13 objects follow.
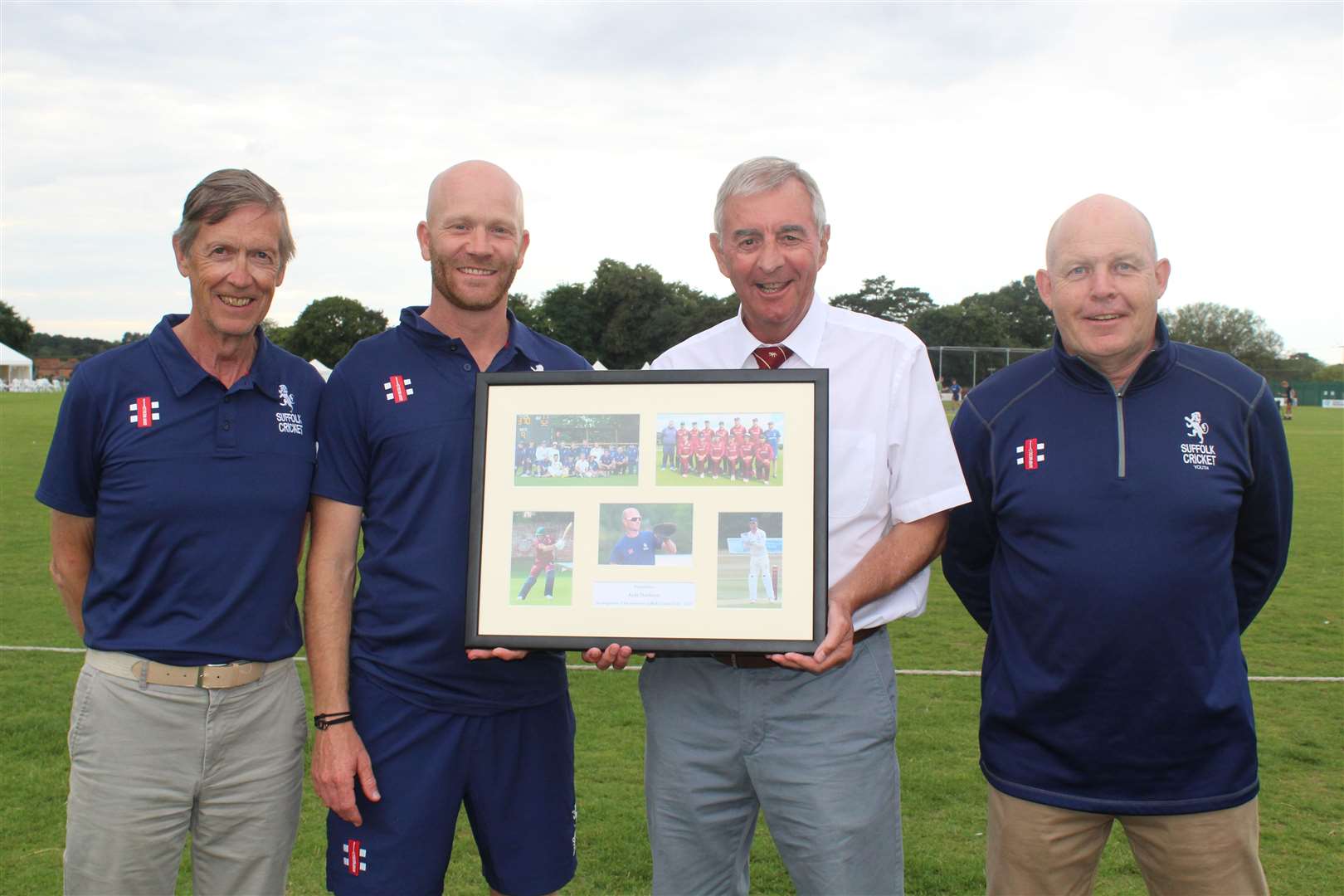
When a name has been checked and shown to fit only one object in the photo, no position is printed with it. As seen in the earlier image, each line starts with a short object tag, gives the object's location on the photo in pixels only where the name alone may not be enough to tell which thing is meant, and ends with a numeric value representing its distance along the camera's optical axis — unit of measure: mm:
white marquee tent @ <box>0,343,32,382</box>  95688
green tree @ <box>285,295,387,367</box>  94125
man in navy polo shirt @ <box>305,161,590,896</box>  3189
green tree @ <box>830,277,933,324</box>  110500
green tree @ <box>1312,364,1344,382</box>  91625
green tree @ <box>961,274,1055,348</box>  105250
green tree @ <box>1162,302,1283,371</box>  107375
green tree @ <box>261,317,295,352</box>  94625
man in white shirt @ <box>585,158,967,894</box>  3037
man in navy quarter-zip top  3109
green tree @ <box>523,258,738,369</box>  97375
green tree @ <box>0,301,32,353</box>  113875
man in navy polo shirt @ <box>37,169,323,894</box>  3137
